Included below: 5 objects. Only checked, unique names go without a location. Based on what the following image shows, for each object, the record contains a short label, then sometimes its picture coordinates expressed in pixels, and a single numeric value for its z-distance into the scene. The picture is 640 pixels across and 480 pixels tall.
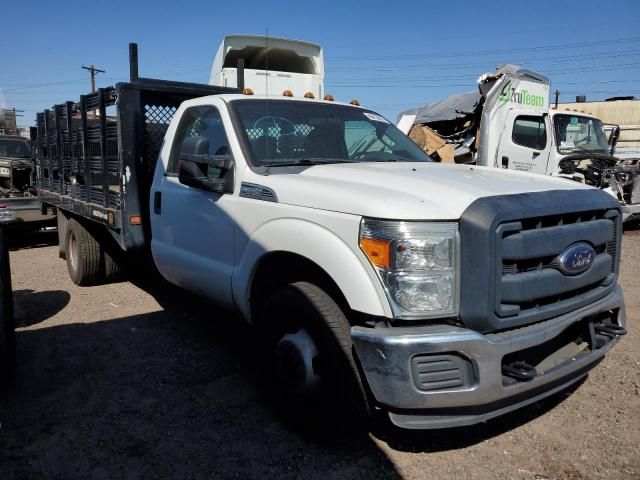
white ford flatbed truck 2.38
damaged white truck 9.82
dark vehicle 7.82
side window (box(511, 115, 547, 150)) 10.06
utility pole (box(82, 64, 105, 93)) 37.34
